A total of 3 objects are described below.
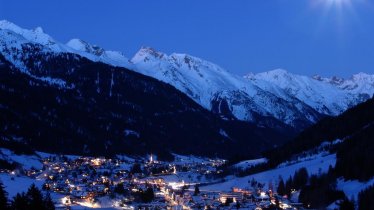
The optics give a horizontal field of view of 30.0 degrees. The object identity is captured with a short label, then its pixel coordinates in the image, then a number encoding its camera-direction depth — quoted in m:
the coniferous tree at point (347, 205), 138.25
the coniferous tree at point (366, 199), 146.41
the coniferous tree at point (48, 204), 100.29
